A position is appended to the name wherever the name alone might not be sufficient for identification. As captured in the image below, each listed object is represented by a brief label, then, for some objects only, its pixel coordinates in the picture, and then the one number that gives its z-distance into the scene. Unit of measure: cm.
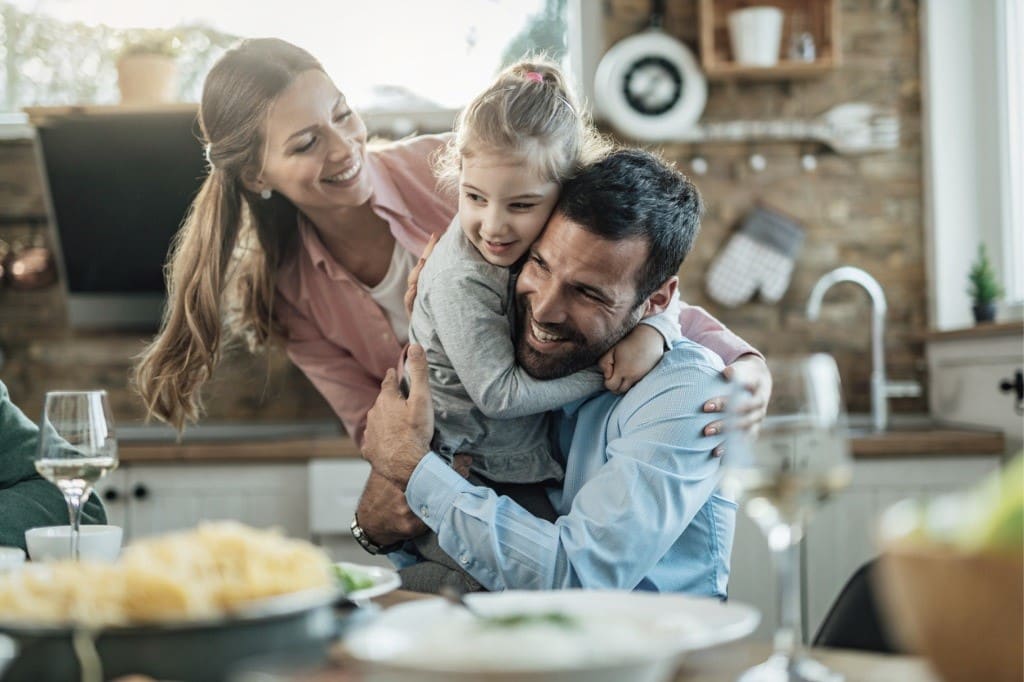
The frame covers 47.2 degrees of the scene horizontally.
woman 203
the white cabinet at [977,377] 316
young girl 177
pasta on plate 77
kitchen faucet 356
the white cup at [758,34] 361
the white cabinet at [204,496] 332
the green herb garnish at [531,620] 73
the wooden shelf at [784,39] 365
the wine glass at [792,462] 85
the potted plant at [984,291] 343
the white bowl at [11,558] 121
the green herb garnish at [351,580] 110
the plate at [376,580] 105
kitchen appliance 372
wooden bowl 66
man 157
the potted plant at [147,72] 372
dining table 88
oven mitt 379
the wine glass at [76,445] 119
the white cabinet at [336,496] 324
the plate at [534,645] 67
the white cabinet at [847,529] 316
